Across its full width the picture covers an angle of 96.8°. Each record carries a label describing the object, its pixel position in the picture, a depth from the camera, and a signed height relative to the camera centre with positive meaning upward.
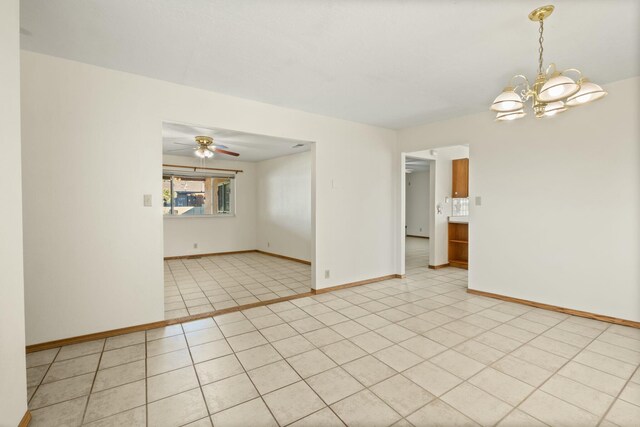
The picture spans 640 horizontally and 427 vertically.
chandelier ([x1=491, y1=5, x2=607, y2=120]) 1.86 +0.80
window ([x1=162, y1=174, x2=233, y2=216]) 6.96 +0.34
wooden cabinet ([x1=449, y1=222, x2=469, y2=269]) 5.95 -0.79
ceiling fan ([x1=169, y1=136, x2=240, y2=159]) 4.64 +1.09
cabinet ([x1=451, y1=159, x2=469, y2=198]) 5.99 +0.64
